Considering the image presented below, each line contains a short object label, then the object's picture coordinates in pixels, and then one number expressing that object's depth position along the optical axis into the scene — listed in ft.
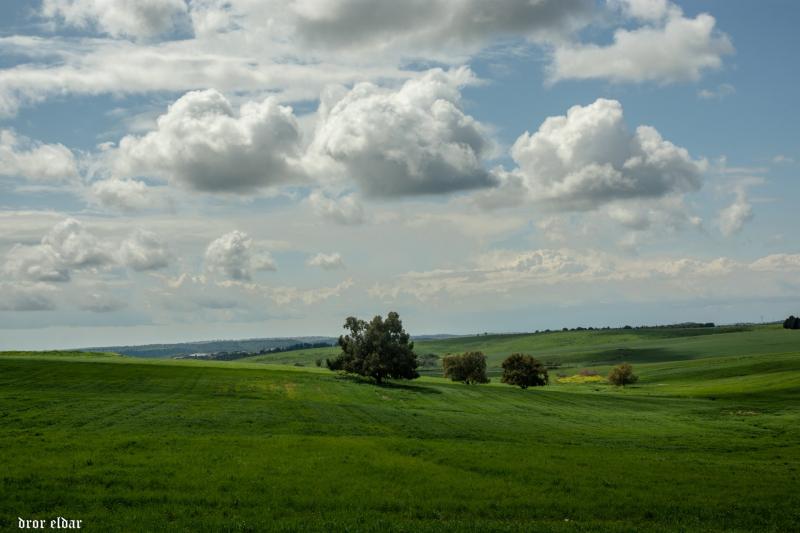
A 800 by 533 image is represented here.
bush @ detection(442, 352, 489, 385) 483.92
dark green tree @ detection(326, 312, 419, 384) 350.43
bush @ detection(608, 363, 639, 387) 521.65
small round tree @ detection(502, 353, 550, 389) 468.34
